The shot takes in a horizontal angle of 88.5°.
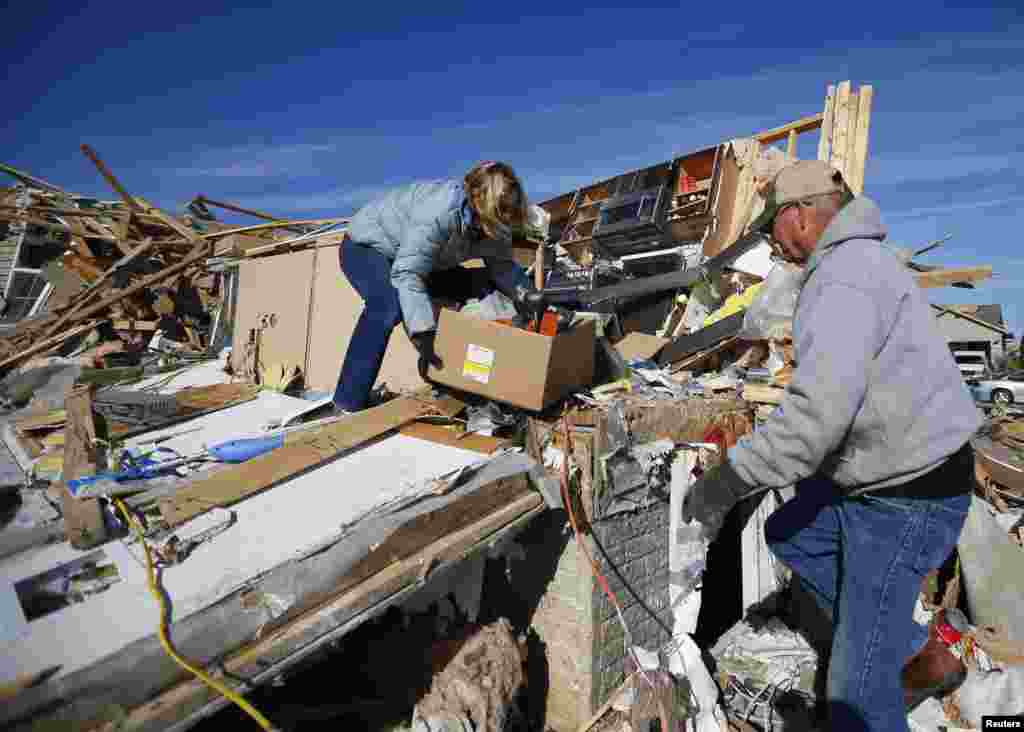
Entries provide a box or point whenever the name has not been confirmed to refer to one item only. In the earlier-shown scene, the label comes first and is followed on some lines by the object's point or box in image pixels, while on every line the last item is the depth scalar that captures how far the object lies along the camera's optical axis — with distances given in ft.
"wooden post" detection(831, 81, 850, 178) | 20.75
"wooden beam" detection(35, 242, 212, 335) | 21.52
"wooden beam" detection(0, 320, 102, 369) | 18.26
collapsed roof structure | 4.61
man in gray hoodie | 4.86
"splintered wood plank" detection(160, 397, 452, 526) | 6.29
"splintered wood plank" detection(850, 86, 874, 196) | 20.35
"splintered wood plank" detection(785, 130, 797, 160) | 23.47
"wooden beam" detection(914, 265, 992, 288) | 15.69
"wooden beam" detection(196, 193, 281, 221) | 29.12
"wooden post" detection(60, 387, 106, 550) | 5.64
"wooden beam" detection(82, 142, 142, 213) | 23.93
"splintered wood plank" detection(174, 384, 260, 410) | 11.58
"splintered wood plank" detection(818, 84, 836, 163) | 21.16
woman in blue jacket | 8.41
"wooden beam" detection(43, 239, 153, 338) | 20.66
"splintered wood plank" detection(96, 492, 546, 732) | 3.97
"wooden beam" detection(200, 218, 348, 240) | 23.54
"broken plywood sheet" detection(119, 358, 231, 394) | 15.17
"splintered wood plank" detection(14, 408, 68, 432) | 9.79
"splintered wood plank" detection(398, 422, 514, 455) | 8.36
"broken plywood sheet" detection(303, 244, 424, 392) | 12.56
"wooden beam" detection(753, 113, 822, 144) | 22.59
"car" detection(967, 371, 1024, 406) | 42.76
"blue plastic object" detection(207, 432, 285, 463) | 7.87
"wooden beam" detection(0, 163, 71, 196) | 25.22
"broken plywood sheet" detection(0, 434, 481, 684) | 4.17
